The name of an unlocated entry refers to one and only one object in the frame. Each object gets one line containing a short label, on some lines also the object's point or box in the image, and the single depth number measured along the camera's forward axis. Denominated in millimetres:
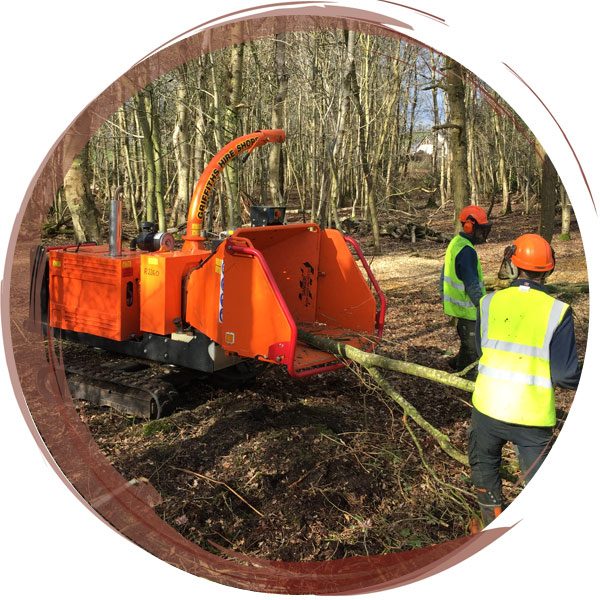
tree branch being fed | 3982
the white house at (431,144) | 29453
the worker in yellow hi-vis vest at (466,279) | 6371
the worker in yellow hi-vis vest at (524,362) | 3324
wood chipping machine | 5012
